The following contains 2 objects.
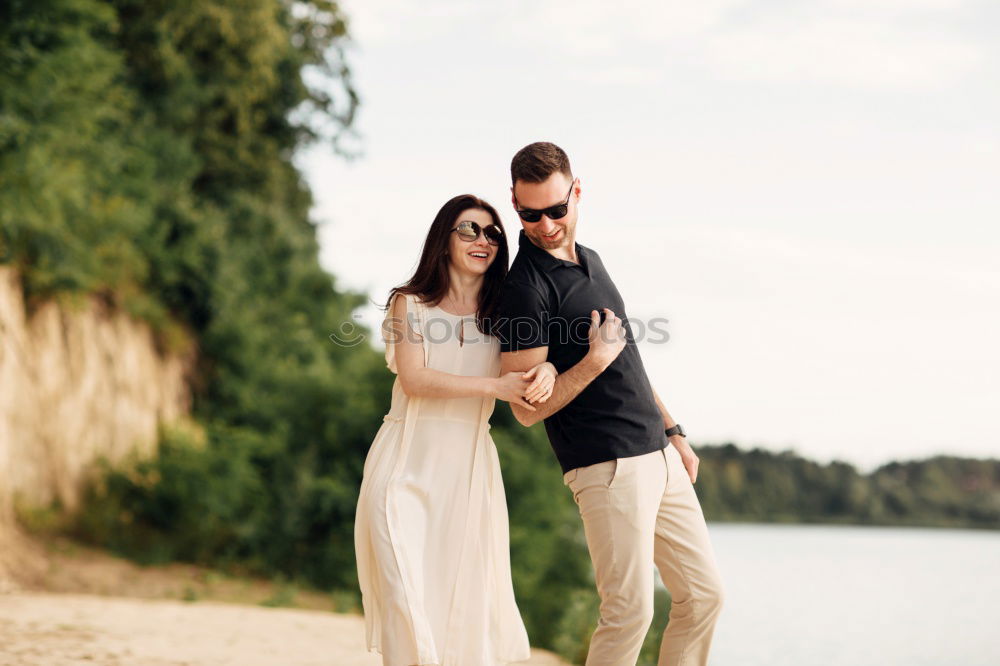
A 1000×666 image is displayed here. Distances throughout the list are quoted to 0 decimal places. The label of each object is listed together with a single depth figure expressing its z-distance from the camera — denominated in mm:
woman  3988
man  3867
